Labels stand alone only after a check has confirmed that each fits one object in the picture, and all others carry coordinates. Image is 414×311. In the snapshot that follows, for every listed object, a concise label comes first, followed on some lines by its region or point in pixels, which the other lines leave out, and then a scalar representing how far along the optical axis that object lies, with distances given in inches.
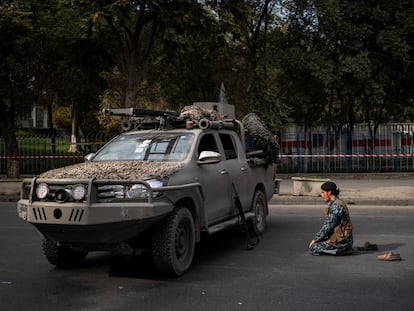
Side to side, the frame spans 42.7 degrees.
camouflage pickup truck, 226.1
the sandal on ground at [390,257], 276.6
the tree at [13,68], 725.3
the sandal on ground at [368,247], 304.0
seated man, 285.4
